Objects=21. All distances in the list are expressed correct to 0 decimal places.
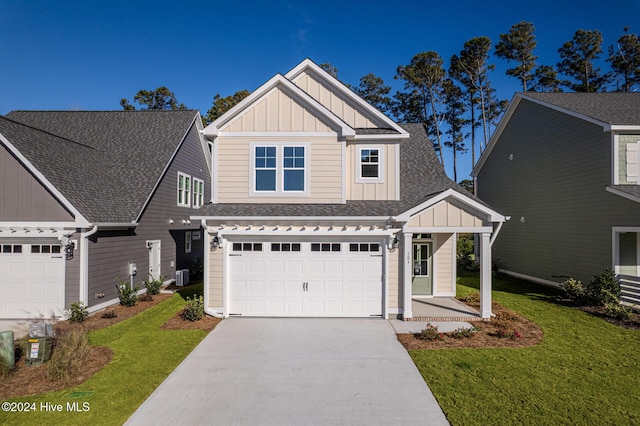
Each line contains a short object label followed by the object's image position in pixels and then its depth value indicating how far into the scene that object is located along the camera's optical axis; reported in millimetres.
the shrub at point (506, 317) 10023
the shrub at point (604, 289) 11508
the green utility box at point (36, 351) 7031
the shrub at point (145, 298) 12911
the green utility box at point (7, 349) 6805
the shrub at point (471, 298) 12293
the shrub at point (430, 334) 8570
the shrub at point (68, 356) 6496
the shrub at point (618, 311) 10306
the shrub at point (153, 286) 13547
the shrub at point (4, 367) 6645
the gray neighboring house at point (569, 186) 12367
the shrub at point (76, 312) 10148
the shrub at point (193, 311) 10086
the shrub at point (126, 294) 11969
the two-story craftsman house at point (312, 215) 10258
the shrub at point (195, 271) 17312
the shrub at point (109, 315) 10633
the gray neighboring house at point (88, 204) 10422
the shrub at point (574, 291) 12304
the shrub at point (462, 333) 8743
